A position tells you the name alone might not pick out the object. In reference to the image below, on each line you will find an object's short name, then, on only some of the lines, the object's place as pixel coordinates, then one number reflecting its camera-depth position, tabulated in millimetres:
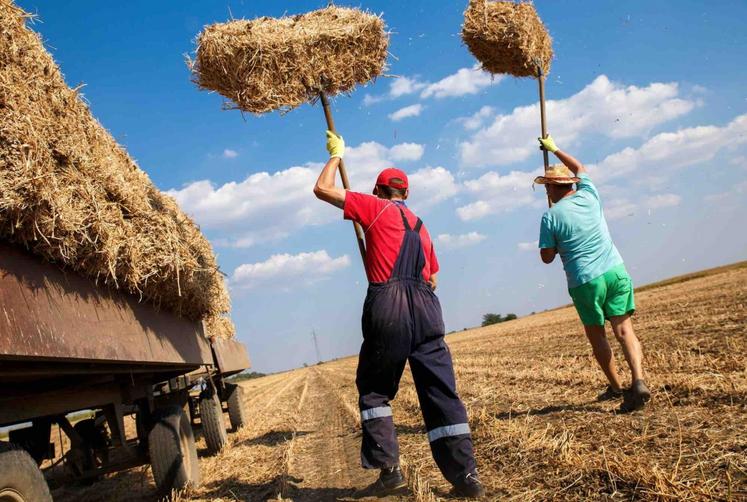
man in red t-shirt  3533
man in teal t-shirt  4774
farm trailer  2691
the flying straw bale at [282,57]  5738
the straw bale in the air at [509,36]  6832
